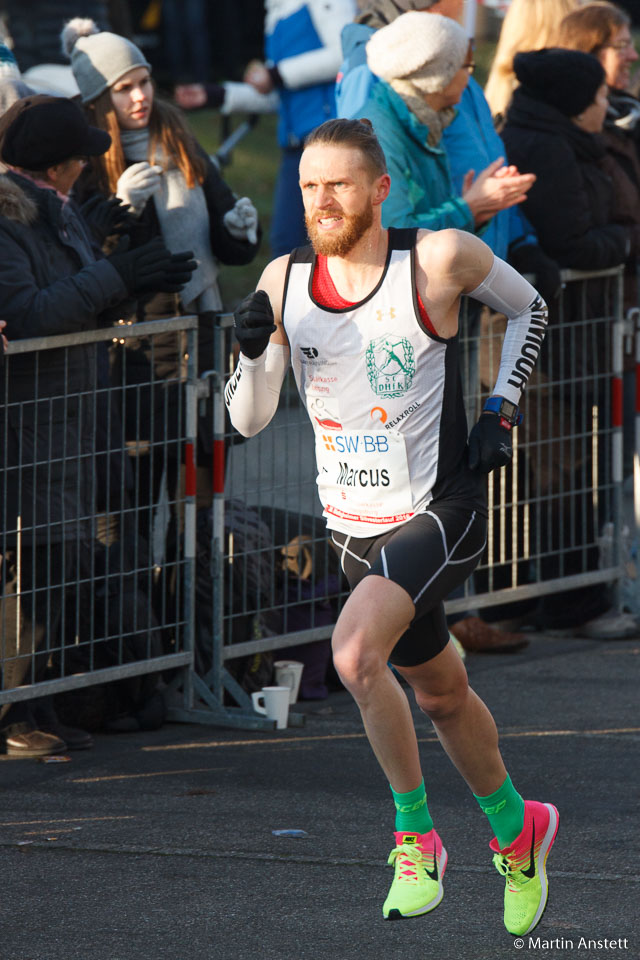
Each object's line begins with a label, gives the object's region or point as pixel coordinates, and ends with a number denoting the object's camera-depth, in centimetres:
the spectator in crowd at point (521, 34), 1705
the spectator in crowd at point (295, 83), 2080
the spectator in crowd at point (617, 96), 1666
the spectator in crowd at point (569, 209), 1555
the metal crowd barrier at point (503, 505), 1380
